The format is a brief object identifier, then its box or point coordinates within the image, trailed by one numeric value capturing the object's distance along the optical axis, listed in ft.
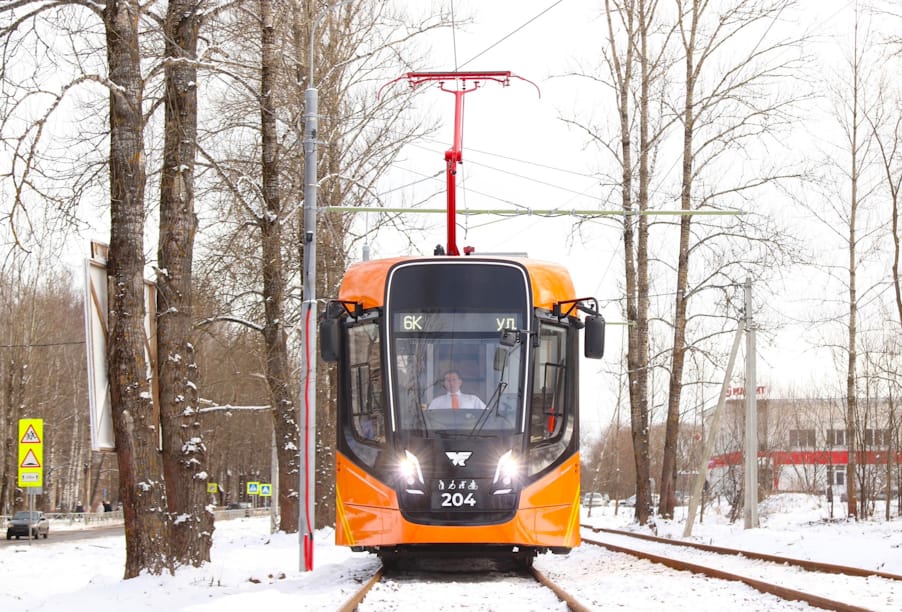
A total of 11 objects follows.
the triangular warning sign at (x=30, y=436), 95.86
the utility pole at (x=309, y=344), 50.29
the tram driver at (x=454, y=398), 43.06
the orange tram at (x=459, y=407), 42.16
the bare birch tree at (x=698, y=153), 94.53
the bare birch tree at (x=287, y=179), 71.41
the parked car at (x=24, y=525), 143.92
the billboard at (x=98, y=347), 41.91
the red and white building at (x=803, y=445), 161.43
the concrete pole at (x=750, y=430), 89.63
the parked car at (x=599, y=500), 355.70
